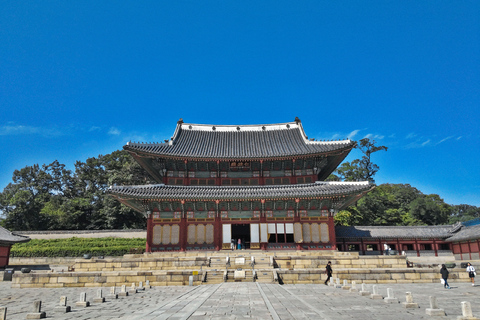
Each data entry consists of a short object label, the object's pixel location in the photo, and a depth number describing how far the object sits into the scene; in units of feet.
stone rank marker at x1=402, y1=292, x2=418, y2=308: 37.54
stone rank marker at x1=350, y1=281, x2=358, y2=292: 51.18
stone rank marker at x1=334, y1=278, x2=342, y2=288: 57.21
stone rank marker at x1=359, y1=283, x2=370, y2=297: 46.88
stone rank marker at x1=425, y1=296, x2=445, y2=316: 32.73
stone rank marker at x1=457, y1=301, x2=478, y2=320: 28.89
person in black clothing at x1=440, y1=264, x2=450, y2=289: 56.20
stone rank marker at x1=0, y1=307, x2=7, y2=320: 29.49
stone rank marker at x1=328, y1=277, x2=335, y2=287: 59.31
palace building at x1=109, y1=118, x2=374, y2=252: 97.60
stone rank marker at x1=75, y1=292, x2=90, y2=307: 41.19
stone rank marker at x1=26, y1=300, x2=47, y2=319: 33.60
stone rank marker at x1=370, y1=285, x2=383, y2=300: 43.75
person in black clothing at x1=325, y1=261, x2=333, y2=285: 61.36
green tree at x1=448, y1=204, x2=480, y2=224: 284.00
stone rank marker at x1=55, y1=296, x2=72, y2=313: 37.89
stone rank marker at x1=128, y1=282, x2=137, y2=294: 53.85
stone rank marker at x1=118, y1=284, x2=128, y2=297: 50.34
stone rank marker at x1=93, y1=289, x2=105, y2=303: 44.42
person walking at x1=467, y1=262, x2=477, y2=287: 60.64
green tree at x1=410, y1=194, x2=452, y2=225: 188.34
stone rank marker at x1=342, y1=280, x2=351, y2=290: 55.02
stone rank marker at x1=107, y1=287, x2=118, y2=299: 47.85
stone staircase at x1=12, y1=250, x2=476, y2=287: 64.54
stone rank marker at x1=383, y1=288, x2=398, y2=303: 41.04
